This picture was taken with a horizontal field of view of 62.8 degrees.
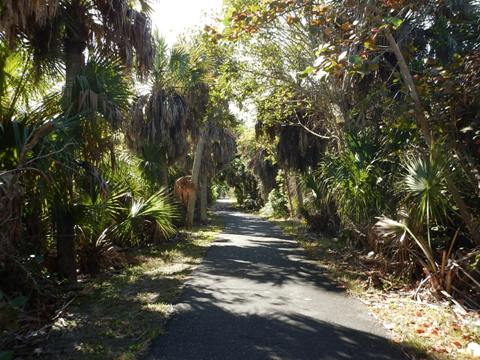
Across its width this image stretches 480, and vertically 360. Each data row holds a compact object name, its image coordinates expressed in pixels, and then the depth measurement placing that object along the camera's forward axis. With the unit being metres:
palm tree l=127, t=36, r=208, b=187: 15.57
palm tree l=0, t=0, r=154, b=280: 6.28
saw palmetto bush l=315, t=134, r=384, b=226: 7.98
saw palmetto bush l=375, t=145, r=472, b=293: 6.08
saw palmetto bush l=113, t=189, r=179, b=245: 9.56
